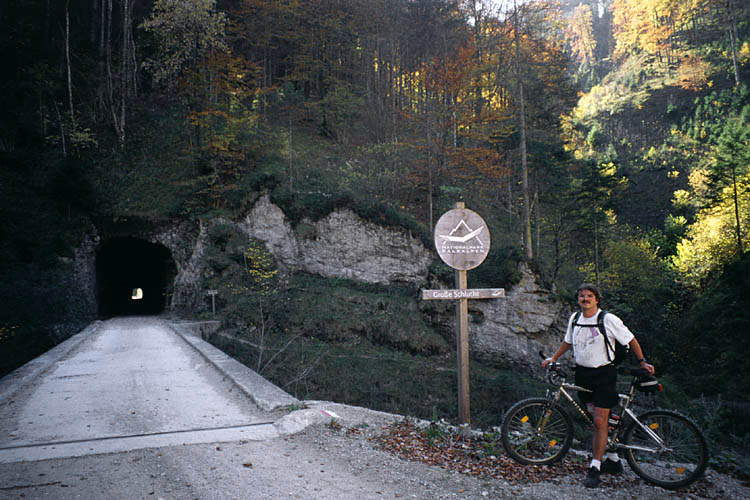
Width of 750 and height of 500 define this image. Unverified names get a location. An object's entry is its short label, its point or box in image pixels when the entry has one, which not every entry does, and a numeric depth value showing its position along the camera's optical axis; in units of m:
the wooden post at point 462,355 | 5.54
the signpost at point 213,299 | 18.95
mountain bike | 4.01
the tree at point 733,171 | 27.28
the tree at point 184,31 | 25.67
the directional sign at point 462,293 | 5.47
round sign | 5.62
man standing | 4.06
